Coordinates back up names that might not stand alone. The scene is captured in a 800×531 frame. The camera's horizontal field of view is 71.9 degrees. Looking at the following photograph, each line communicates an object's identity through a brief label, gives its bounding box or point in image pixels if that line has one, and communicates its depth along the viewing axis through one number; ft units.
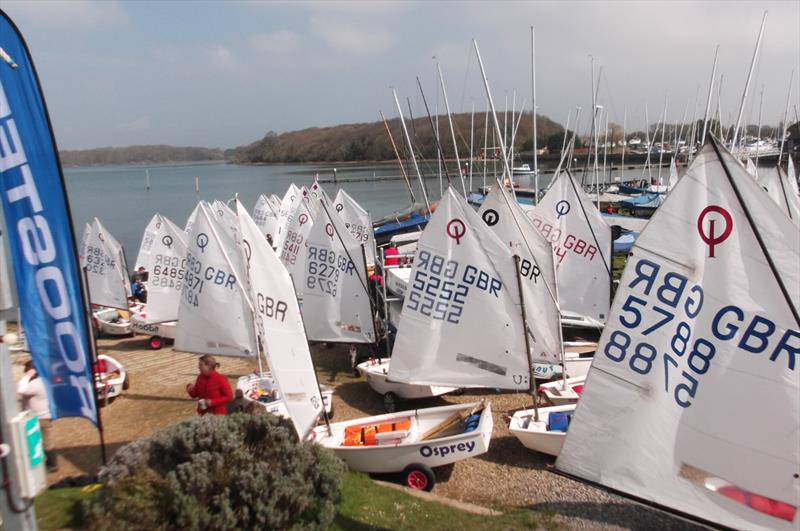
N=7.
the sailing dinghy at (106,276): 57.93
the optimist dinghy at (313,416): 26.50
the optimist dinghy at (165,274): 49.57
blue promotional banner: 14.40
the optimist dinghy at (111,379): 37.80
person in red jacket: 27.86
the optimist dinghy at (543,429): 29.19
